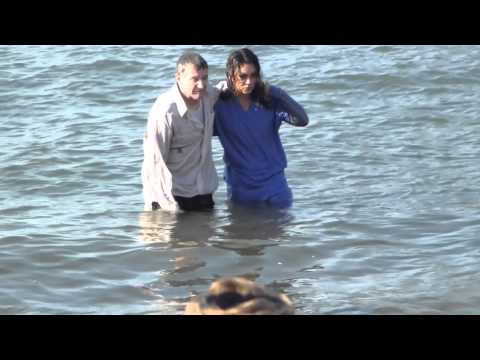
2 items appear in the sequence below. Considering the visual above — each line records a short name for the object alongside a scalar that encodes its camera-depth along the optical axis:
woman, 14.17
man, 13.79
